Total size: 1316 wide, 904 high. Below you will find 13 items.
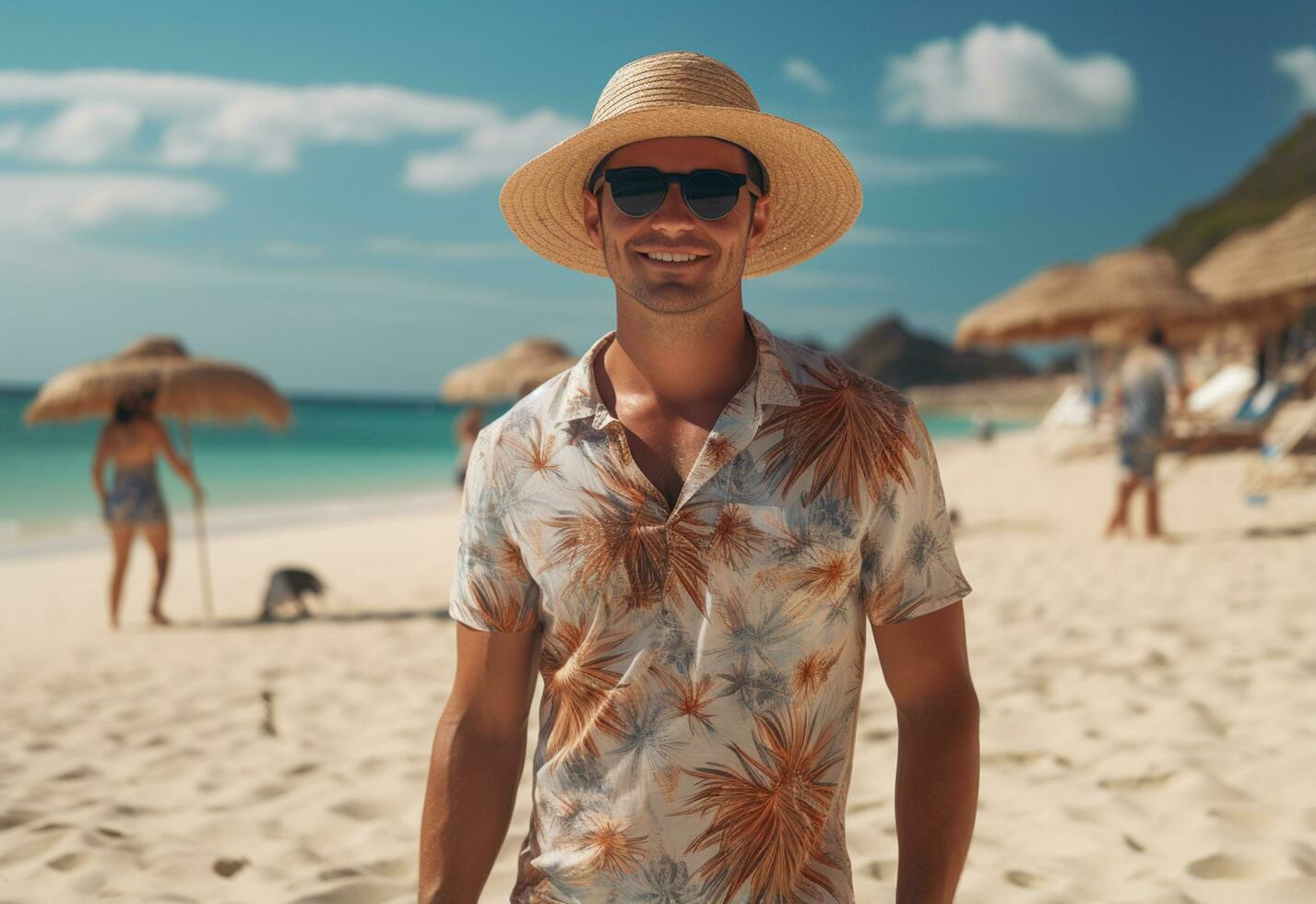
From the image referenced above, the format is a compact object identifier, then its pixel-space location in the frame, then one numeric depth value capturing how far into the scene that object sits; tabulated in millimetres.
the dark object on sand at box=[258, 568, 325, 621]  7305
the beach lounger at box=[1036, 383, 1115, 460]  16031
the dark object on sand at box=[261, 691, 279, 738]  4184
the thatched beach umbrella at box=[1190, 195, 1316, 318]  10492
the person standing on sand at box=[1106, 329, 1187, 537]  7996
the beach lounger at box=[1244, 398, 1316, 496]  9391
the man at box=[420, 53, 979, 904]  1330
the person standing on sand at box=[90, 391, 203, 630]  7328
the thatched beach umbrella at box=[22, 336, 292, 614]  7324
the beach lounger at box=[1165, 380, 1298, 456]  10203
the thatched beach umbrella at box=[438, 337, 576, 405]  9406
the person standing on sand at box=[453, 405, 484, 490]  8422
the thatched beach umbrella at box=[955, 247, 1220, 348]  13373
